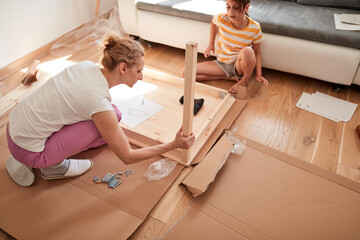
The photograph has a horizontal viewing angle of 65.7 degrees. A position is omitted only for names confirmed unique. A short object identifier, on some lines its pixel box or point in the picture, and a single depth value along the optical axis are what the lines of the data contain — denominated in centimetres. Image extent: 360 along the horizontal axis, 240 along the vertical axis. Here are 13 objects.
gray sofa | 172
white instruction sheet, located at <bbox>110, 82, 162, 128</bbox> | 163
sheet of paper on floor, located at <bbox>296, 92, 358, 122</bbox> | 170
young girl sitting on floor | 174
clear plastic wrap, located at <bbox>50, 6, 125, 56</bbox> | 232
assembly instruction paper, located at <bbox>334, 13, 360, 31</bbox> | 171
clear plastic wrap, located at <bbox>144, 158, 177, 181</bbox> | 134
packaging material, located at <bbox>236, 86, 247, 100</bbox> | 179
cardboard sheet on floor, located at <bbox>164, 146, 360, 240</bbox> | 114
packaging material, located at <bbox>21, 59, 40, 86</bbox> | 191
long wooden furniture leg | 90
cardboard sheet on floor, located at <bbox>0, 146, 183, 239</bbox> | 113
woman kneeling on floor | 105
